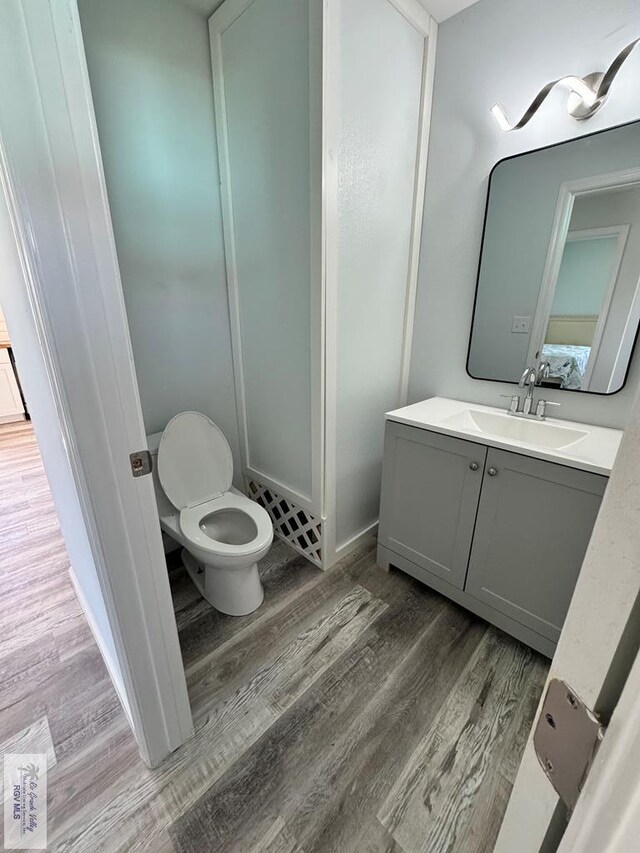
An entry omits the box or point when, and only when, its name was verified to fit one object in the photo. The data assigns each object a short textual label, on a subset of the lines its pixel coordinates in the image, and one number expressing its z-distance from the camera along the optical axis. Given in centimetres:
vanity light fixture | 118
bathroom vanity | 119
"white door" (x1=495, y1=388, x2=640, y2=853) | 24
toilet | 146
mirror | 131
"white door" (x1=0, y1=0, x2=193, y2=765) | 60
